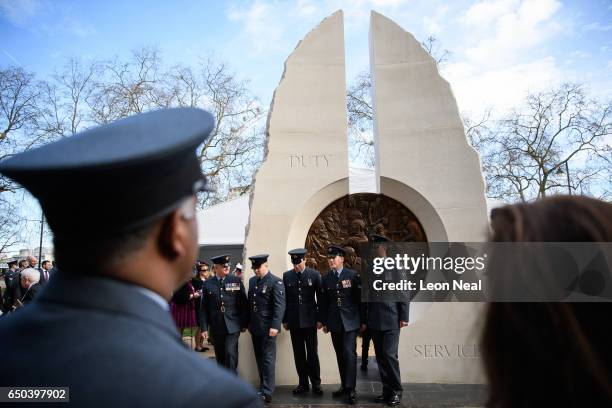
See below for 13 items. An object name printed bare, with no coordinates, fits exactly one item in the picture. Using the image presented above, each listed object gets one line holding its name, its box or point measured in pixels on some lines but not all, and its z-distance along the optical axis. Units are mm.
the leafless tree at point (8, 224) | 17969
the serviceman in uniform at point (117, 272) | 801
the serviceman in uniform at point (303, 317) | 6320
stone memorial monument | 6680
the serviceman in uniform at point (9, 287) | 11367
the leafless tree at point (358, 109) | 24062
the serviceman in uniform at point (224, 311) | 6422
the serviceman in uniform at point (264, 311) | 6176
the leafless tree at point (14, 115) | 17172
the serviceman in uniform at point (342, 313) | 5887
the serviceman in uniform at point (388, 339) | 5641
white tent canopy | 15203
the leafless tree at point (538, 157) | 20297
